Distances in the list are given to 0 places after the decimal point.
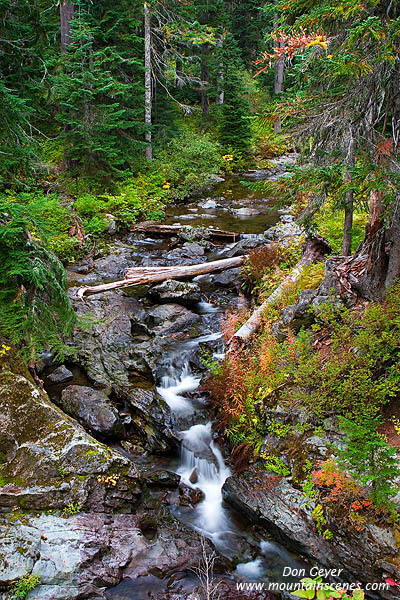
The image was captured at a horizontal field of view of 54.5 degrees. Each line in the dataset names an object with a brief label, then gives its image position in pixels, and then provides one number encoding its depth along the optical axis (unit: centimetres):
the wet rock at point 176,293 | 1070
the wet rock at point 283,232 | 1213
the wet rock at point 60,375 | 753
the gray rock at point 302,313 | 682
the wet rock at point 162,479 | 599
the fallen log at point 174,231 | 1506
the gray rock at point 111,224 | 1520
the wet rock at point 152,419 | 674
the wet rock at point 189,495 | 596
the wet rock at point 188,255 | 1305
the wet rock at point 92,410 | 645
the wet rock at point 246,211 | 1839
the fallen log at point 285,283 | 773
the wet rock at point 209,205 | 1960
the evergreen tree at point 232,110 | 2450
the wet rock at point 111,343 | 798
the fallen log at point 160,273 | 1069
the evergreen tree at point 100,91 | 1537
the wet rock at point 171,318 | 968
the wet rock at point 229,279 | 1150
